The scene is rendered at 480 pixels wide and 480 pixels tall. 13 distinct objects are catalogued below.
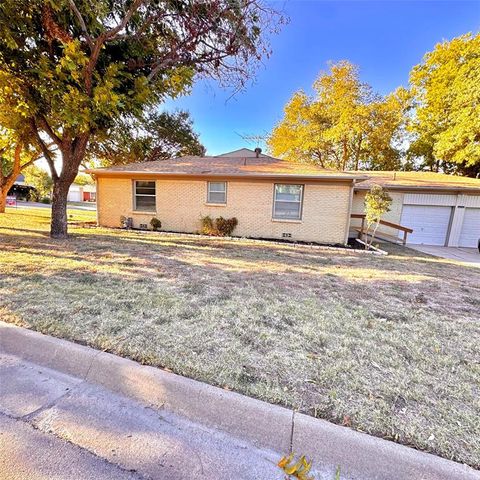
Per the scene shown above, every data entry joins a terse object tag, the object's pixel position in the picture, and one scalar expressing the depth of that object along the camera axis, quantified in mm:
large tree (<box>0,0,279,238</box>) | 5289
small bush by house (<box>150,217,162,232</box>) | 11473
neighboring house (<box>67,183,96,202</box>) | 46788
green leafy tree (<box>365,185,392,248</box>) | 8398
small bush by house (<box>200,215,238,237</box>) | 10750
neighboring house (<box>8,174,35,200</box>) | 35844
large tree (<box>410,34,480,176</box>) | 13422
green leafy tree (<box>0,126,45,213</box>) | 11320
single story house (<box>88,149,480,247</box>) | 10188
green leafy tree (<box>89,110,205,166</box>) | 14695
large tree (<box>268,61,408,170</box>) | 19297
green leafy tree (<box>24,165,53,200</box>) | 31544
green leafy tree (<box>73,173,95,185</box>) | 45250
